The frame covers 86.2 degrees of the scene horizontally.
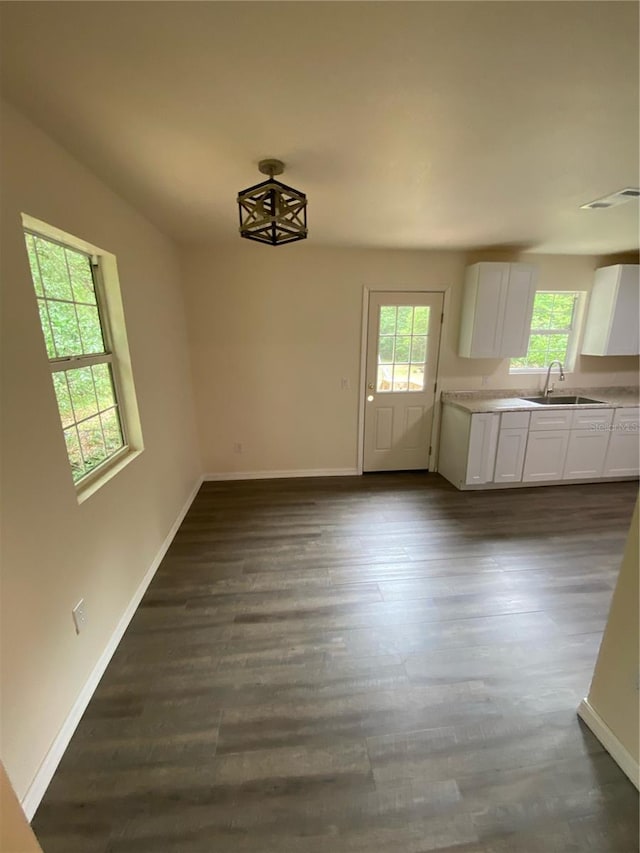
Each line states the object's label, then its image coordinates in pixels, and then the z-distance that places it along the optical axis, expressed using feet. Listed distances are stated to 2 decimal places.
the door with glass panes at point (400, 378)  11.99
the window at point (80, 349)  5.19
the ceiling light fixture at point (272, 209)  5.17
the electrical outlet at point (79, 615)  4.94
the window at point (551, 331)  12.66
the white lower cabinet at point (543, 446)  11.25
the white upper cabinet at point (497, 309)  11.10
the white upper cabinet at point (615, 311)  11.59
